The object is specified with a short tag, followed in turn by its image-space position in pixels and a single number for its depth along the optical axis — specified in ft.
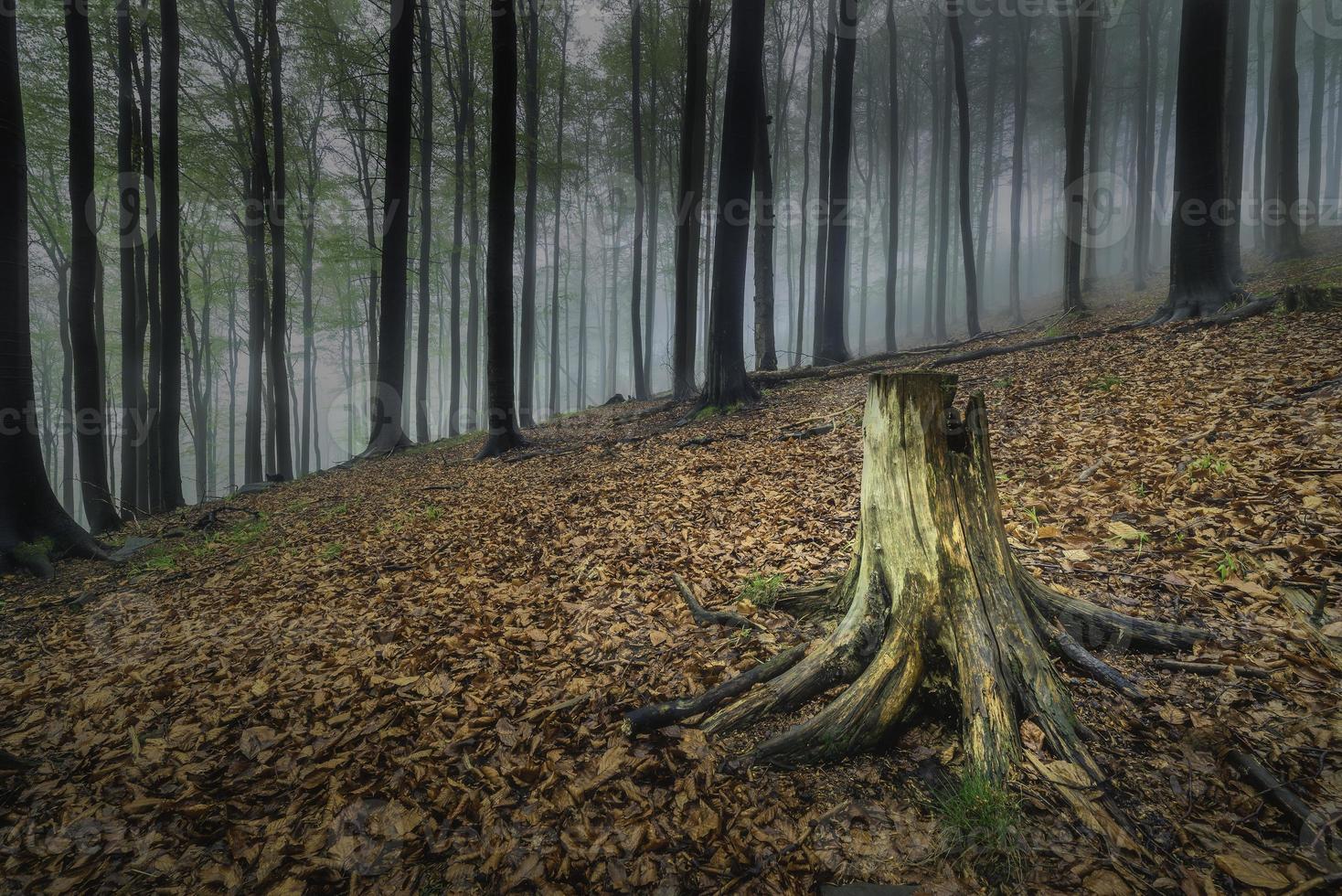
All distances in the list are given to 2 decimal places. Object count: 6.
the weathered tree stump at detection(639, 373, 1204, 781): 7.33
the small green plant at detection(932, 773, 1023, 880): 5.65
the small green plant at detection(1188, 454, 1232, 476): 12.03
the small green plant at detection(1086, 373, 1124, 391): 19.45
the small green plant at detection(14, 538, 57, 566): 18.49
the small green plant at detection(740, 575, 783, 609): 10.92
